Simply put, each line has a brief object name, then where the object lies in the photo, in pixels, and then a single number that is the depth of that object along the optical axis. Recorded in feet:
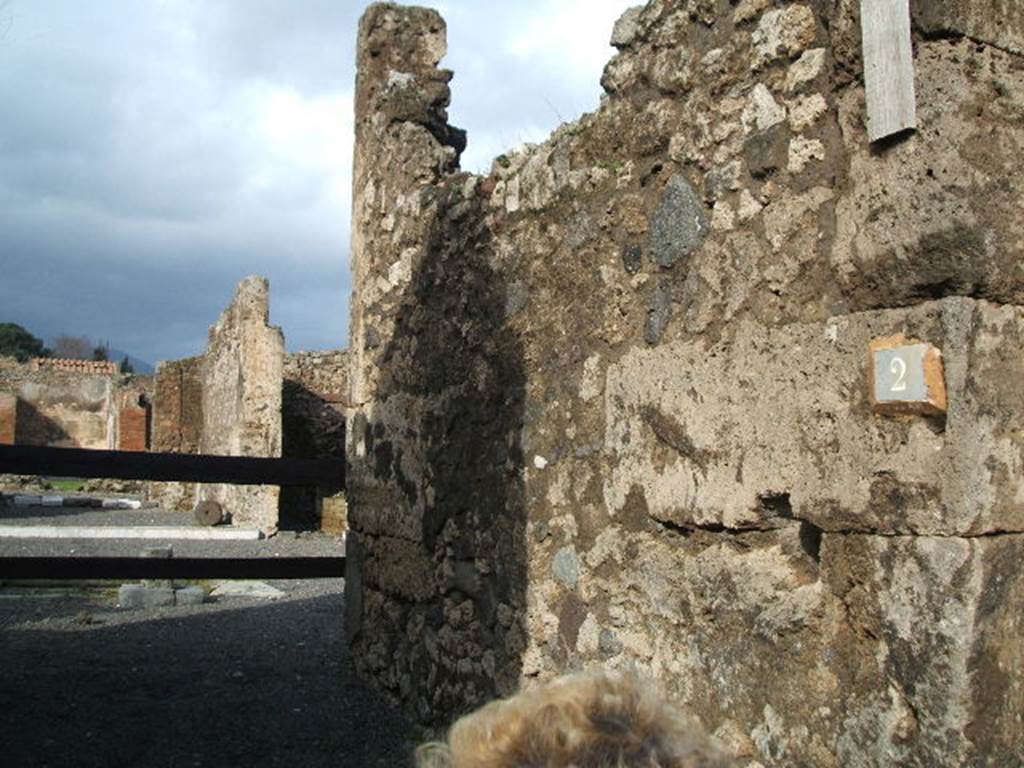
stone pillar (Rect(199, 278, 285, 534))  46.19
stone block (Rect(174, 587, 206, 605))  26.30
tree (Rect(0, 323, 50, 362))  180.14
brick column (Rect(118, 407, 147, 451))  79.20
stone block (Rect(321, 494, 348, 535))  48.13
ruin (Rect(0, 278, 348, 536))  46.39
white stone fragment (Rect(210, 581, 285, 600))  28.50
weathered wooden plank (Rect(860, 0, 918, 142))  8.11
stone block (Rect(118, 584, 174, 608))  25.90
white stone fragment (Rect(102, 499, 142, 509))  63.10
